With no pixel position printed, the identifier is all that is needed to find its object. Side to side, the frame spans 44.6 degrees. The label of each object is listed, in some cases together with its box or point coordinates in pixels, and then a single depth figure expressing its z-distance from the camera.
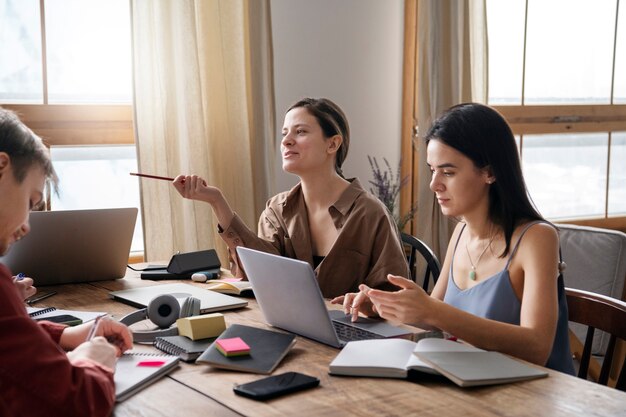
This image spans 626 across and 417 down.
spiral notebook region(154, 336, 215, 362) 1.39
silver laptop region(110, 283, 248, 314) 1.79
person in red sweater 1.00
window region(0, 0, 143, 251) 2.78
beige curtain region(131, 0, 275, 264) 2.83
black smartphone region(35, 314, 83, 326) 1.60
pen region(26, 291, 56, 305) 1.89
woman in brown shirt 2.17
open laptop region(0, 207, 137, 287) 2.02
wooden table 1.12
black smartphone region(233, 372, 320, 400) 1.17
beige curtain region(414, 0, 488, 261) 3.56
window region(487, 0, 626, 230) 4.01
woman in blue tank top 1.49
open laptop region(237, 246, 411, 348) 1.43
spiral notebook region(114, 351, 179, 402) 1.21
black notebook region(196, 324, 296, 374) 1.31
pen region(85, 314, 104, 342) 1.36
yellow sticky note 1.48
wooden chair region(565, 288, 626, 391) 1.54
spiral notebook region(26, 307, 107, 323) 1.68
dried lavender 3.46
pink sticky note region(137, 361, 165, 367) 1.32
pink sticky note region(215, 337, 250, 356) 1.34
